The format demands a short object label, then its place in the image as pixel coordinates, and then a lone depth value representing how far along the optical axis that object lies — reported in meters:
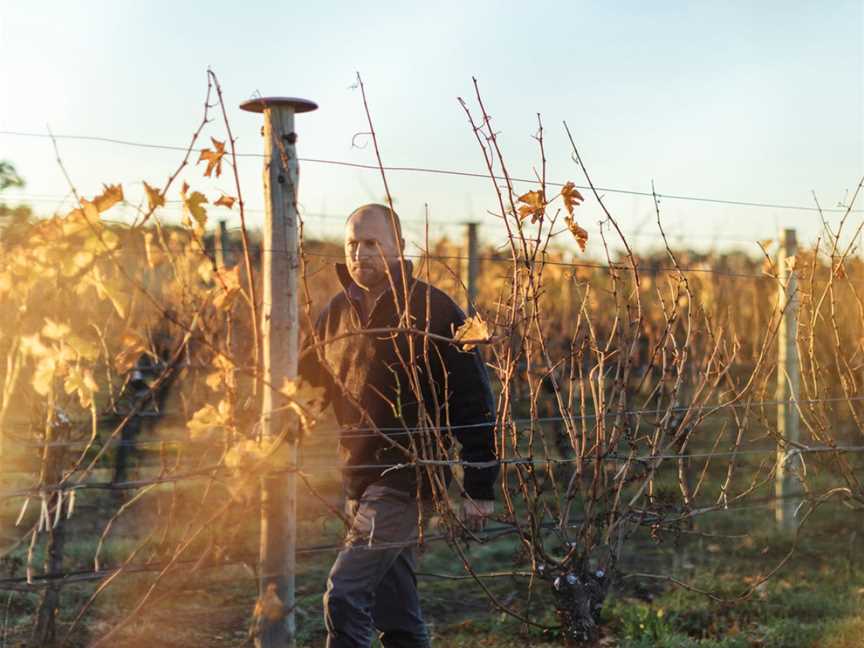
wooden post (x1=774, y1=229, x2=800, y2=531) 6.46
